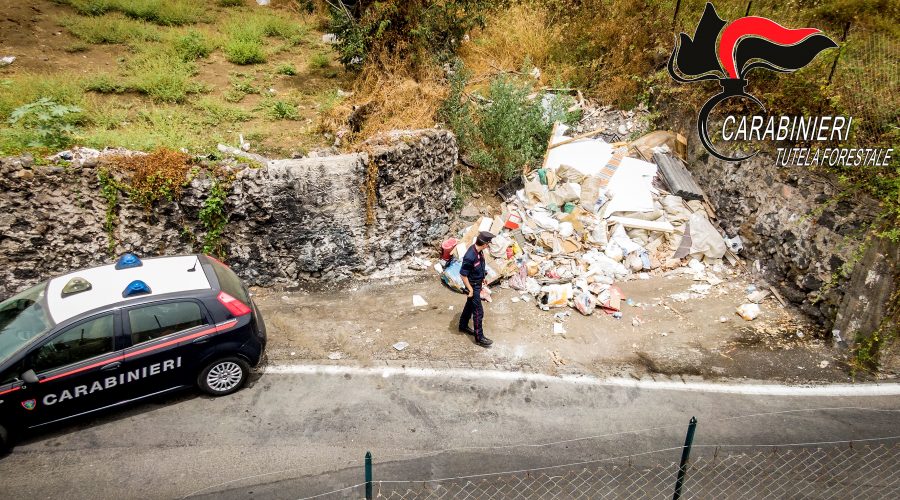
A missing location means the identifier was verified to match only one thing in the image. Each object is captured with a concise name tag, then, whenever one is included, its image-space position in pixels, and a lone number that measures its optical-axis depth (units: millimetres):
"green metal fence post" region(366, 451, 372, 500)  4105
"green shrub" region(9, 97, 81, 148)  8086
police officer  7242
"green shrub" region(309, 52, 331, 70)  12992
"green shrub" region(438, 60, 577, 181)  10266
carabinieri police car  5477
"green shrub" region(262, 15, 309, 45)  14234
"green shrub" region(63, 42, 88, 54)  11898
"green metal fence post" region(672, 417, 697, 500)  4293
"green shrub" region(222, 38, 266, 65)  12547
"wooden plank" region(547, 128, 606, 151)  10553
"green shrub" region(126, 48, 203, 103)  10602
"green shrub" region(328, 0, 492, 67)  10977
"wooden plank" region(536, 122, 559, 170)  10414
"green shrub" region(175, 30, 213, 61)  12188
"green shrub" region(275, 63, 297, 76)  12445
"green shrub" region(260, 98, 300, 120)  10727
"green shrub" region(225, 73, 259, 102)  11031
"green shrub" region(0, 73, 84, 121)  9352
